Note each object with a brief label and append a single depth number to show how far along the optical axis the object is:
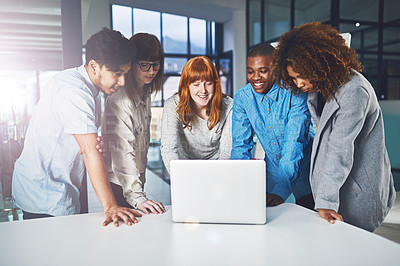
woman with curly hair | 1.25
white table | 0.88
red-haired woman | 1.98
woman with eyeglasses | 1.91
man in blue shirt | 1.77
